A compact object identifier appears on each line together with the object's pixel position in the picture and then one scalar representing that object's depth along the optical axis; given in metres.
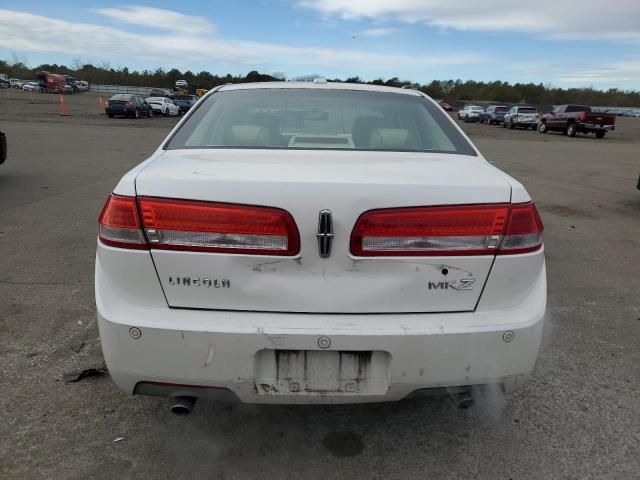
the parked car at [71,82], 73.31
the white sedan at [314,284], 1.93
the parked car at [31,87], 70.20
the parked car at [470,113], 46.31
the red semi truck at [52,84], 67.79
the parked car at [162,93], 54.56
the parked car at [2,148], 8.38
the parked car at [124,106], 30.70
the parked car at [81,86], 79.75
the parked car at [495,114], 40.66
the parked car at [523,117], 35.53
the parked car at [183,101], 42.22
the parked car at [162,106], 36.38
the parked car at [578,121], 28.14
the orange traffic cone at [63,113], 29.64
